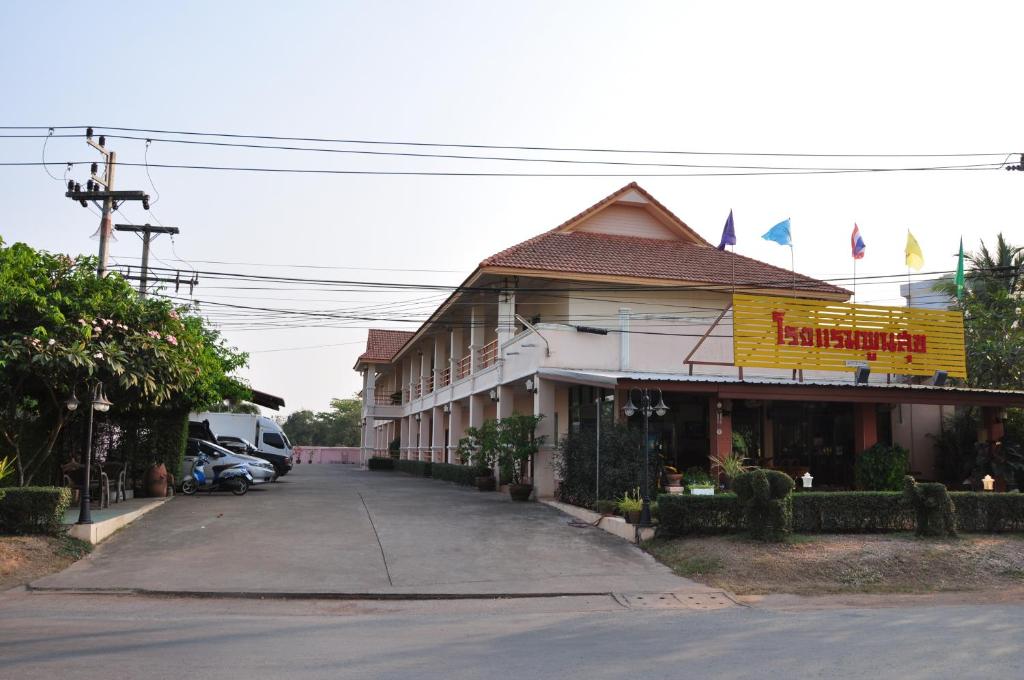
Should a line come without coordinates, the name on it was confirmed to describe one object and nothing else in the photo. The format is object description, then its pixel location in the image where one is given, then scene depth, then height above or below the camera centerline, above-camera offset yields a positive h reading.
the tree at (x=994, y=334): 28.11 +3.72
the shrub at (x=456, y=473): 28.23 -1.24
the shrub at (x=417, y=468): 37.41 -1.39
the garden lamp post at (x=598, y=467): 18.27 -0.58
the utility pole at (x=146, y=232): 28.06 +6.86
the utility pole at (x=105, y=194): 22.11 +6.50
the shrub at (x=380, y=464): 49.66 -1.47
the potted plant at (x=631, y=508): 15.72 -1.27
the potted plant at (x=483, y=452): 23.14 -0.38
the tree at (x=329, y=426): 97.81 +1.48
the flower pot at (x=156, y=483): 22.38 -1.20
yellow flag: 22.73 +5.01
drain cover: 10.87 -2.11
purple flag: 25.17 +6.17
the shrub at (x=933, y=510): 14.31 -1.14
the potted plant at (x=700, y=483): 15.32 -0.85
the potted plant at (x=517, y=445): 22.14 -0.14
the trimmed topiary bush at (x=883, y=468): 19.84 -0.62
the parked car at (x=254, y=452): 30.96 -0.53
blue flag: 23.11 +5.68
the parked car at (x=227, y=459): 25.06 -0.64
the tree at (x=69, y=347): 15.13 +1.72
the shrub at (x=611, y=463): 17.83 -0.49
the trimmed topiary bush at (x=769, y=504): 13.91 -1.04
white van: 35.09 +0.37
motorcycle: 23.77 -1.21
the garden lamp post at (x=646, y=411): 15.24 +0.55
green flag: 23.33 +4.75
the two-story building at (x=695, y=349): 20.59 +2.48
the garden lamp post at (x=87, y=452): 14.84 -0.27
